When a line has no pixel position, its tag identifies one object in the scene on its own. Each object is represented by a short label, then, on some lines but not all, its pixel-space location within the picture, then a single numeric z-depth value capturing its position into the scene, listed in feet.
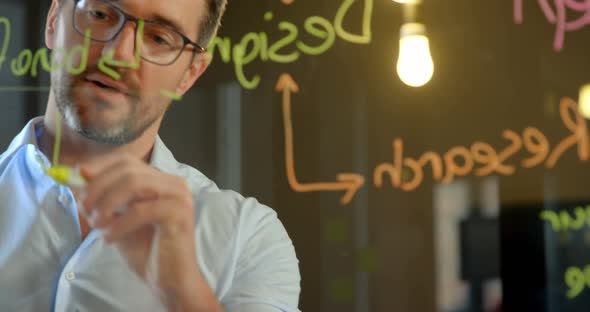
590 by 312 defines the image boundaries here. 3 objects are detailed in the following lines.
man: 5.37
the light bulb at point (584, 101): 5.67
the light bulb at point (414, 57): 5.64
